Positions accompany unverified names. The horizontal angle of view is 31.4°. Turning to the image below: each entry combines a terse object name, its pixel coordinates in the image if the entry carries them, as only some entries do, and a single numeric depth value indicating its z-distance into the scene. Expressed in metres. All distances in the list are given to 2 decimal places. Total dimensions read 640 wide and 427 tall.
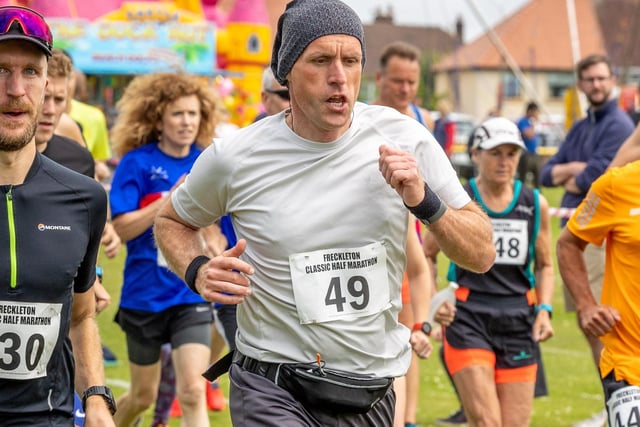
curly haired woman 6.72
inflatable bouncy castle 34.34
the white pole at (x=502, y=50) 27.42
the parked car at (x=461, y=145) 35.11
